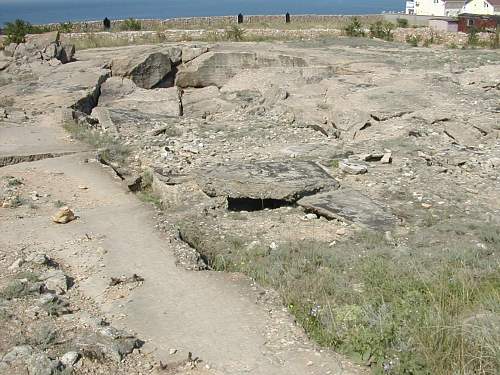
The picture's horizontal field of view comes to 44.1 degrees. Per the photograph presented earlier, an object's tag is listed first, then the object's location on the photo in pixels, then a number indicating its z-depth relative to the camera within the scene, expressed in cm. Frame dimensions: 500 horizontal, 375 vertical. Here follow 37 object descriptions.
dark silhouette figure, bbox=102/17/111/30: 2884
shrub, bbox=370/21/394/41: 2438
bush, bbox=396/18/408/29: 2847
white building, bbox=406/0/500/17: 5388
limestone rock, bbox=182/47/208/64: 1909
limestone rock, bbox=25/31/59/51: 1961
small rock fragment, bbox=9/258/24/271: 615
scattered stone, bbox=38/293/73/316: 517
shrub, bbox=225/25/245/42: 2364
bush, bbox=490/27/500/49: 2084
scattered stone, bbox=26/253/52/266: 620
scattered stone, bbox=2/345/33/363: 434
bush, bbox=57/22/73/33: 2695
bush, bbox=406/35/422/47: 2188
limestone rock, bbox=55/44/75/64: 1914
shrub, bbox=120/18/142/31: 2791
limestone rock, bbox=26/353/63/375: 417
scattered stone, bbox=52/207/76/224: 759
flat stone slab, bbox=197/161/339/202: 824
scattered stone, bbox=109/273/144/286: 584
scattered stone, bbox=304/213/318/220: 782
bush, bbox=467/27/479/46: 2167
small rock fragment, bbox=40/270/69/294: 566
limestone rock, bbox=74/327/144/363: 448
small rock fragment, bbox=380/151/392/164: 988
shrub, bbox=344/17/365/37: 2469
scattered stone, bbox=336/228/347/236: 739
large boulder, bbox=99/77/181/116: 1539
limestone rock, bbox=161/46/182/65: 1889
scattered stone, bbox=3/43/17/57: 1977
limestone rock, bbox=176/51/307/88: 1853
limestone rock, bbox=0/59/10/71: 1850
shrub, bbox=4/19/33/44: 2173
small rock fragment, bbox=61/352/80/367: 431
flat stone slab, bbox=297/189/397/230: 762
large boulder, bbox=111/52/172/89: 1795
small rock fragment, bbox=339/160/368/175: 938
